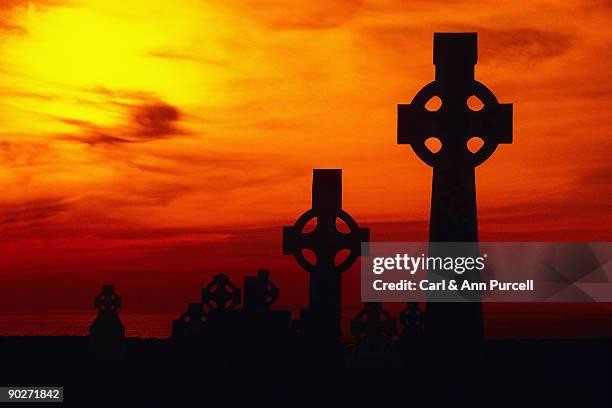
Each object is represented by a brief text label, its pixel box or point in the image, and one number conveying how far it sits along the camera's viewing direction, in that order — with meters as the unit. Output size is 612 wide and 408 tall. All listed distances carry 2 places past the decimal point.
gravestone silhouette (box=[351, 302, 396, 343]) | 20.52
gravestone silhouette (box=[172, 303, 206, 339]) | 23.54
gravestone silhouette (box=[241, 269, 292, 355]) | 21.20
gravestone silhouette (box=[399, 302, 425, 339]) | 26.22
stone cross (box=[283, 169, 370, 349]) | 19.73
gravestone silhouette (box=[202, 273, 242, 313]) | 25.05
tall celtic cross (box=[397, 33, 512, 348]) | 15.57
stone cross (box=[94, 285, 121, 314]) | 26.58
